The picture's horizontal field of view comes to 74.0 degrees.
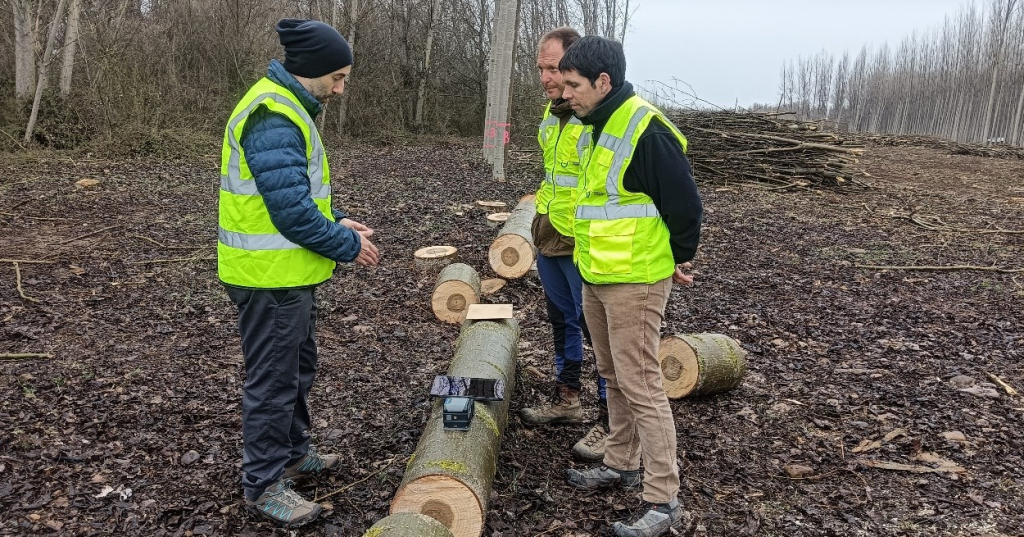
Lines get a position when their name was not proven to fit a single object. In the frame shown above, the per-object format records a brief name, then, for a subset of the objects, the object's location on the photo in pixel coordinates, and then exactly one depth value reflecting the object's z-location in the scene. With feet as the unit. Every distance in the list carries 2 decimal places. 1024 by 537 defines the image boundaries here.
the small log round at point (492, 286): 20.88
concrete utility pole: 40.52
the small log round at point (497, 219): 26.84
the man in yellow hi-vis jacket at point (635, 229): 8.71
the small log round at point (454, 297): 18.67
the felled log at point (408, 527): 7.70
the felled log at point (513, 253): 21.07
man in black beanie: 8.48
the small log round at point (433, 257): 22.21
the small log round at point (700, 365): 13.55
